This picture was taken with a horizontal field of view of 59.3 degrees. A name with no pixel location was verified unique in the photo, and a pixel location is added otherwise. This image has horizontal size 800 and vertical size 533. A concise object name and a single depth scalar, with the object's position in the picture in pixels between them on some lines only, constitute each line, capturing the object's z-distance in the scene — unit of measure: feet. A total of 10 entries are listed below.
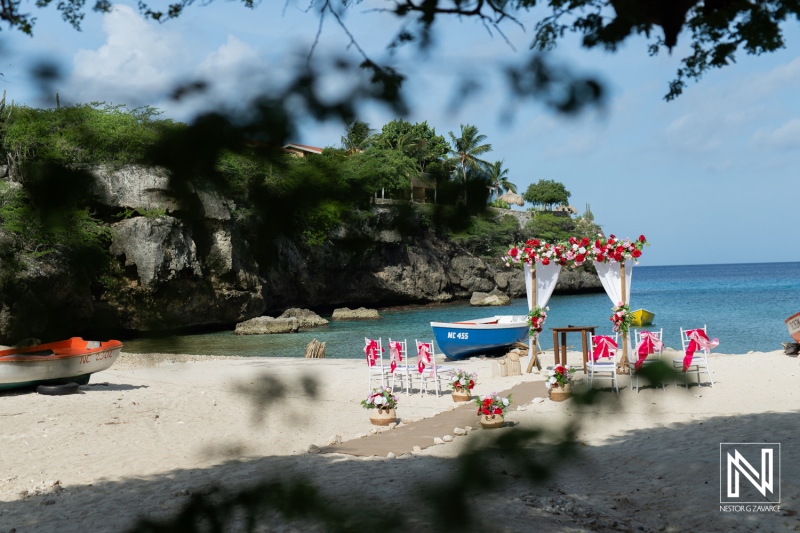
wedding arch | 39.83
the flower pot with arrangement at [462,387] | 35.83
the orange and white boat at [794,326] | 48.14
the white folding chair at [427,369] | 38.46
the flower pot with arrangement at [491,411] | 25.31
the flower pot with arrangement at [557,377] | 29.08
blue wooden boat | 58.95
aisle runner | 25.21
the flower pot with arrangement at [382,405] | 30.53
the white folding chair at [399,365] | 39.63
